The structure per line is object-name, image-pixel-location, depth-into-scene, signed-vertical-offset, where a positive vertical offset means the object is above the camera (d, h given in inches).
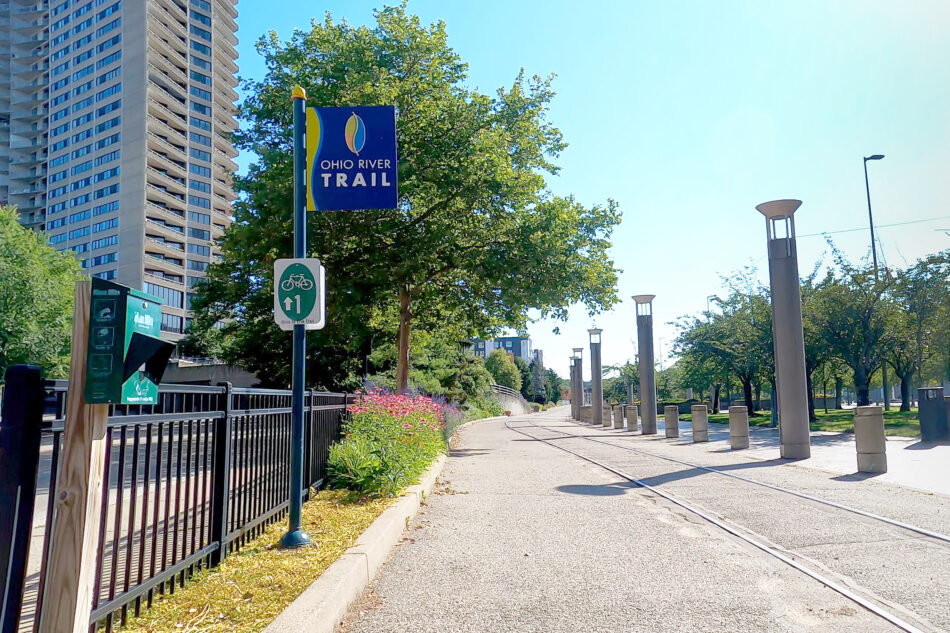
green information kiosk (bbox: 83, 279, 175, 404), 114.3 +7.8
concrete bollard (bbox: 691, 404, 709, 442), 796.0 -51.2
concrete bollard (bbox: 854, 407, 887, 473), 443.8 -43.7
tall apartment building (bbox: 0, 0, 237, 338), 3225.9 +1354.2
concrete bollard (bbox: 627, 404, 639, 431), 1114.7 -57.1
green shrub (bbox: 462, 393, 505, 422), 1687.0 -67.1
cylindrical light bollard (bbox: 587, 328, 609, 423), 1459.2 +9.4
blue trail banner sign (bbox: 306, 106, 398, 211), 260.2 +87.7
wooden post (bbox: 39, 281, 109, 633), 113.2 -20.1
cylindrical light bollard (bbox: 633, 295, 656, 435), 1039.0 +41.5
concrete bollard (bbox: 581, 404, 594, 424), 1619.1 -74.3
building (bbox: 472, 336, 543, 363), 7163.9 +424.4
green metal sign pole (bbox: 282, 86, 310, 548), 230.1 +10.7
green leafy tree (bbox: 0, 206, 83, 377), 1323.8 +176.7
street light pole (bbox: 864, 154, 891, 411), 1119.6 +217.5
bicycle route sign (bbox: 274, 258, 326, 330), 240.8 +33.6
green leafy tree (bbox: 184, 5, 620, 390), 667.4 +189.8
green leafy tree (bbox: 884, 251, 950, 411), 980.6 +114.7
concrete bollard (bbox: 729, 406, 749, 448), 659.4 -46.2
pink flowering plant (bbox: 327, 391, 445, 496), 326.6 -34.0
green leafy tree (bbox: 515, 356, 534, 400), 5088.6 +40.3
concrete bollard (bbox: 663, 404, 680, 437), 891.2 -51.7
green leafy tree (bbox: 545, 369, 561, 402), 5733.3 -9.7
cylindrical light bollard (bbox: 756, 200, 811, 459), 557.6 +38.9
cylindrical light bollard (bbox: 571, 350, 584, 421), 1958.3 -20.5
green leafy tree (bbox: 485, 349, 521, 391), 3863.2 +83.8
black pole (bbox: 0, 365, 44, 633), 106.8 -13.5
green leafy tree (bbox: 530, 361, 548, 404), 5009.8 -6.5
